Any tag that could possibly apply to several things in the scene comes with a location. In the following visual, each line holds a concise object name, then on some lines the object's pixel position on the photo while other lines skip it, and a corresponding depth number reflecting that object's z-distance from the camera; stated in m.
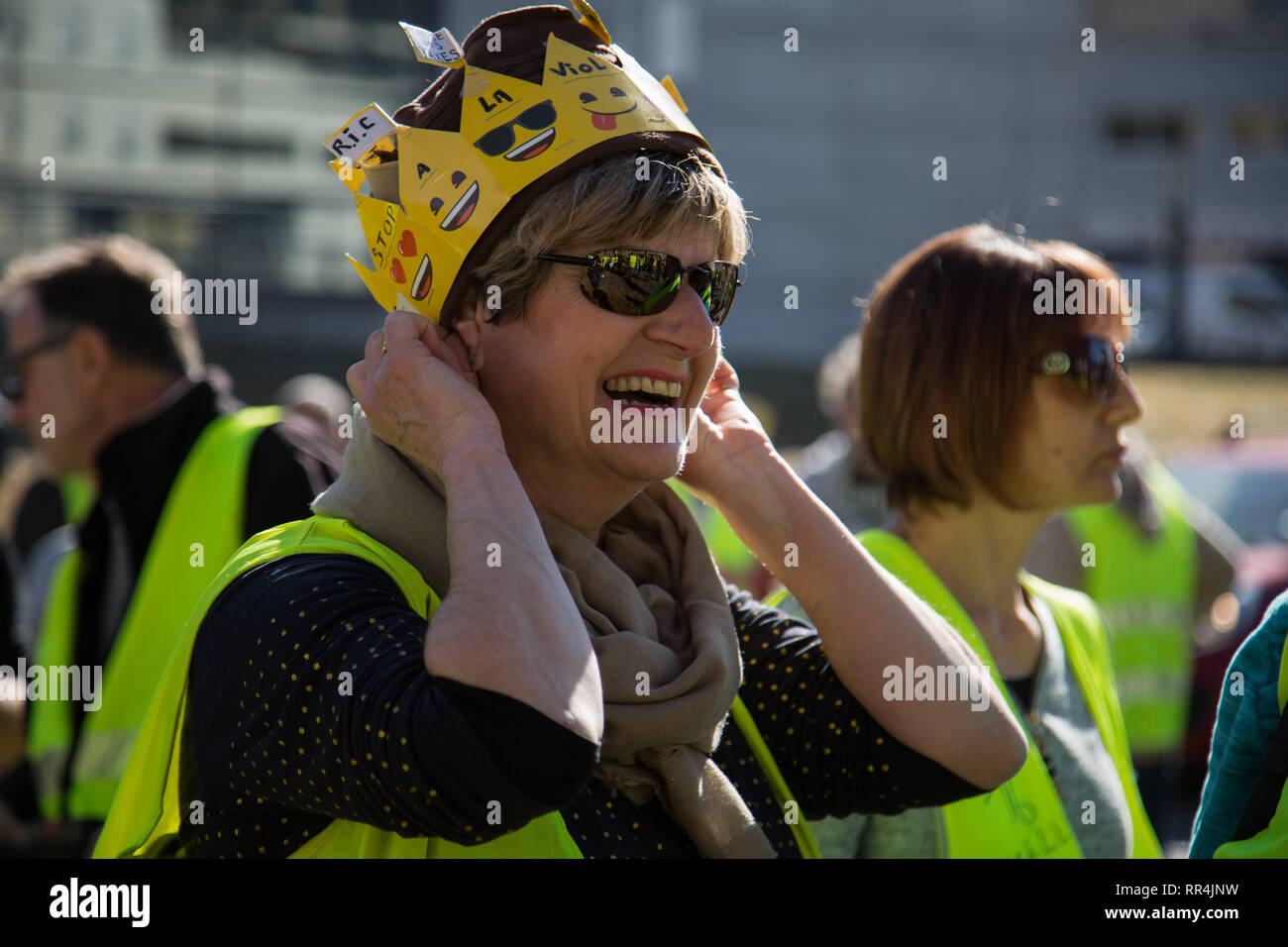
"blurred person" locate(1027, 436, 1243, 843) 4.60
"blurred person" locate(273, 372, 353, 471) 3.53
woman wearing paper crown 1.53
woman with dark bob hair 2.75
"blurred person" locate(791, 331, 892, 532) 4.82
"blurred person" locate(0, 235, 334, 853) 3.33
